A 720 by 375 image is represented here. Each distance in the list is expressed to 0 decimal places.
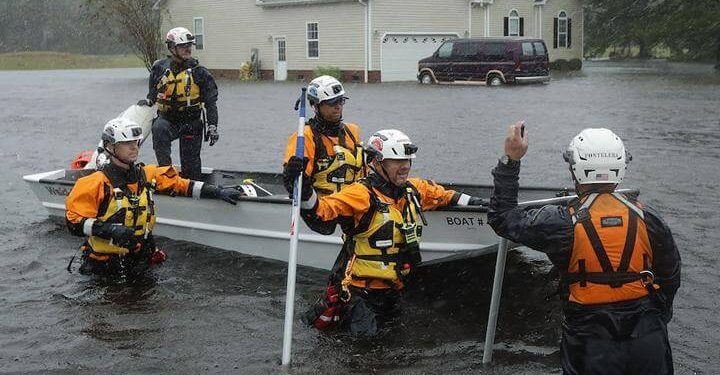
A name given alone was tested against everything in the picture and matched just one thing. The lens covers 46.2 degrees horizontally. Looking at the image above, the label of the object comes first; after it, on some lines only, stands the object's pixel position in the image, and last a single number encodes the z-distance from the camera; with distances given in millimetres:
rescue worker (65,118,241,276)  7605
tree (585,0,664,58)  46091
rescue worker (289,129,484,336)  6219
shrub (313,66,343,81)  37344
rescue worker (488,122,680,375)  4102
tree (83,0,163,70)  42781
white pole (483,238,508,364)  5441
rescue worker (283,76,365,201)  7191
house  36781
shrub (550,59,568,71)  42969
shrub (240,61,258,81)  41188
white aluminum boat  7754
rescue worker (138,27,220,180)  9859
